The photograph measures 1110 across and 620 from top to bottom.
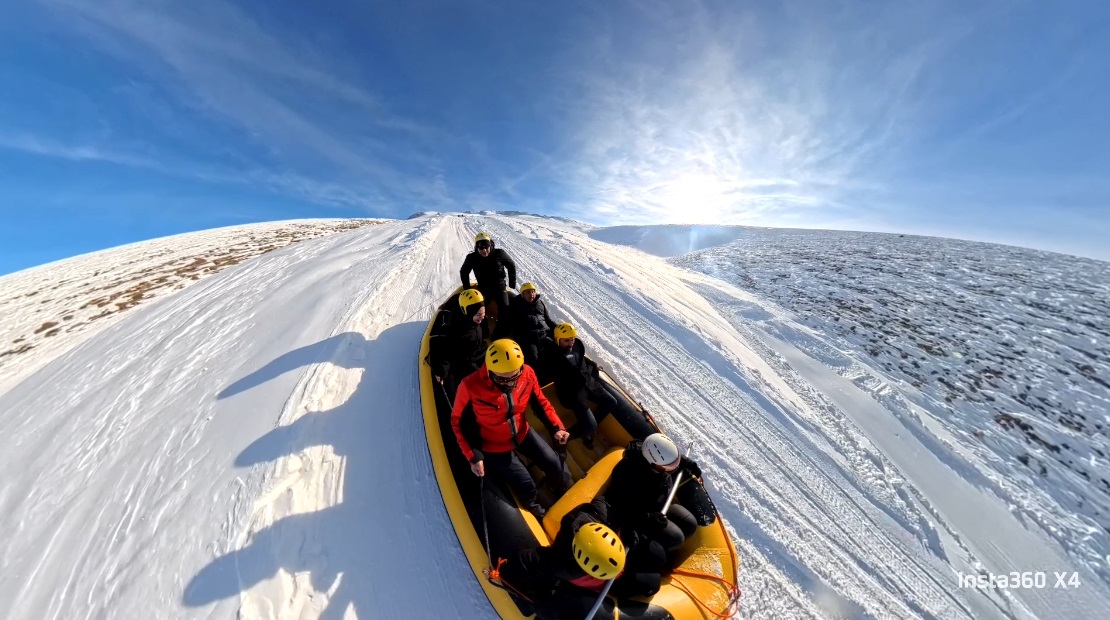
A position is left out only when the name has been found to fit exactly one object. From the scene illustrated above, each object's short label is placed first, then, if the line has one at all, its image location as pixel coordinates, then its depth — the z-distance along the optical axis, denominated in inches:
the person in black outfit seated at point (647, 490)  106.7
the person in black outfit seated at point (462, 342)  184.5
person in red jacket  127.6
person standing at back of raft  244.4
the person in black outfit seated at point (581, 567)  81.7
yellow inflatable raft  101.3
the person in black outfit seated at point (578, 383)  163.8
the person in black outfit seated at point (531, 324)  199.8
